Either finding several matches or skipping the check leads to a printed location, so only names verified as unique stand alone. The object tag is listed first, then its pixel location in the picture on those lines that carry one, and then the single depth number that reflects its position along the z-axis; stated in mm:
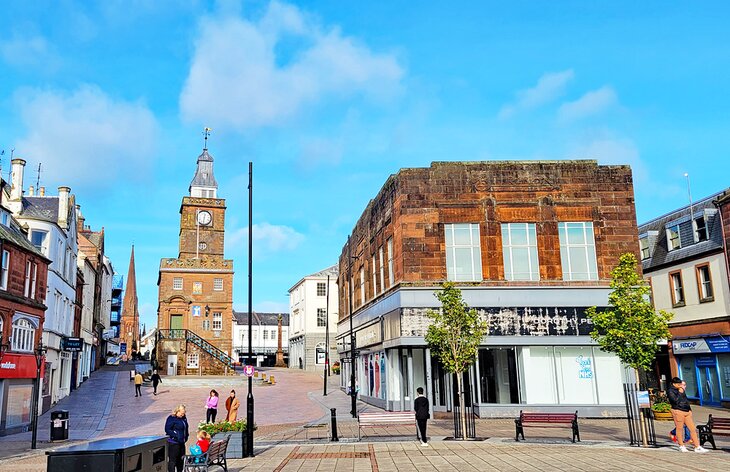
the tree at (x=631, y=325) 17848
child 12906
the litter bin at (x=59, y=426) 21562
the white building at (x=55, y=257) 31188
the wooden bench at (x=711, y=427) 15852
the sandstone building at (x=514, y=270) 24891
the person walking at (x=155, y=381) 37875
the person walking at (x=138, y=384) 35969
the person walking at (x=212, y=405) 22297
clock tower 53594
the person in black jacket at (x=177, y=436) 12984
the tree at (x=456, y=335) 20109
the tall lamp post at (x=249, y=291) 16828
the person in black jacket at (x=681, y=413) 15406
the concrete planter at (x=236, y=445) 16594
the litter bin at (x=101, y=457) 6816
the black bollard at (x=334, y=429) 19312
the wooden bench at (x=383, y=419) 19219
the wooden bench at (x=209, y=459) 12867
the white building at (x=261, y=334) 109125
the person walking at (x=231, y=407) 20172
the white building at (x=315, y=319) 66625
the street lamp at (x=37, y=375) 19922
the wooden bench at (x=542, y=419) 18188
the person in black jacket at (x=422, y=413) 17578
